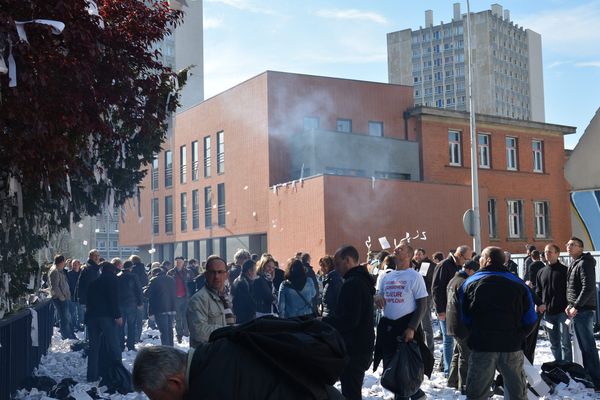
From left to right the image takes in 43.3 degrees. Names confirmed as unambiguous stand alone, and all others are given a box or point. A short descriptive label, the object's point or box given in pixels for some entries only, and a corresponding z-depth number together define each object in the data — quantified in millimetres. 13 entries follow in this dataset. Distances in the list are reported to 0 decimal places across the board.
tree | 5621
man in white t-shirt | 8391
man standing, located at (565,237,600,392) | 9664
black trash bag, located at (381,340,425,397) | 7953
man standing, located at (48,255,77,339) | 17469
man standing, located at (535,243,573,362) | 10367
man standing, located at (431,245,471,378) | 11086
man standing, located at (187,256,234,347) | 6504
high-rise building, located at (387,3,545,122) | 128000
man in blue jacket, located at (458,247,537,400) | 7219
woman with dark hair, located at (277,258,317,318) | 9984
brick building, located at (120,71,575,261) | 31641
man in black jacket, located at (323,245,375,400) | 7578
